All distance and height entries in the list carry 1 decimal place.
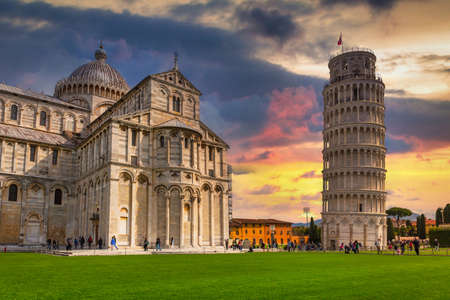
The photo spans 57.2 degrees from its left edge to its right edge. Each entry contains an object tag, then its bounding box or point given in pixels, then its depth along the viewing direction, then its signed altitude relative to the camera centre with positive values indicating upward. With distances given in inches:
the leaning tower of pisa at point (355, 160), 2970.0 +318.5
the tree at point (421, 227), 4180.9 -243.7
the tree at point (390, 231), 3932.1 -266.2
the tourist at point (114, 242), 1462.8 -142.0
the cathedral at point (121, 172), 1628.9 +129.1
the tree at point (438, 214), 3918.1 -101.7
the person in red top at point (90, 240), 1579.1 -146.0
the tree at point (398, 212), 5474.4 -117.3
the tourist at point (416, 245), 1448.6 -146.2
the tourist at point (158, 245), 1475.1 -154.2
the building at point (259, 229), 4665.4 -312.2
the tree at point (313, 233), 3965.1 -296.5
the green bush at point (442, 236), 2775.1 -218.0
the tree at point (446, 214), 3376.0 -87.4
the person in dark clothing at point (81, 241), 1654.4 -158.0
